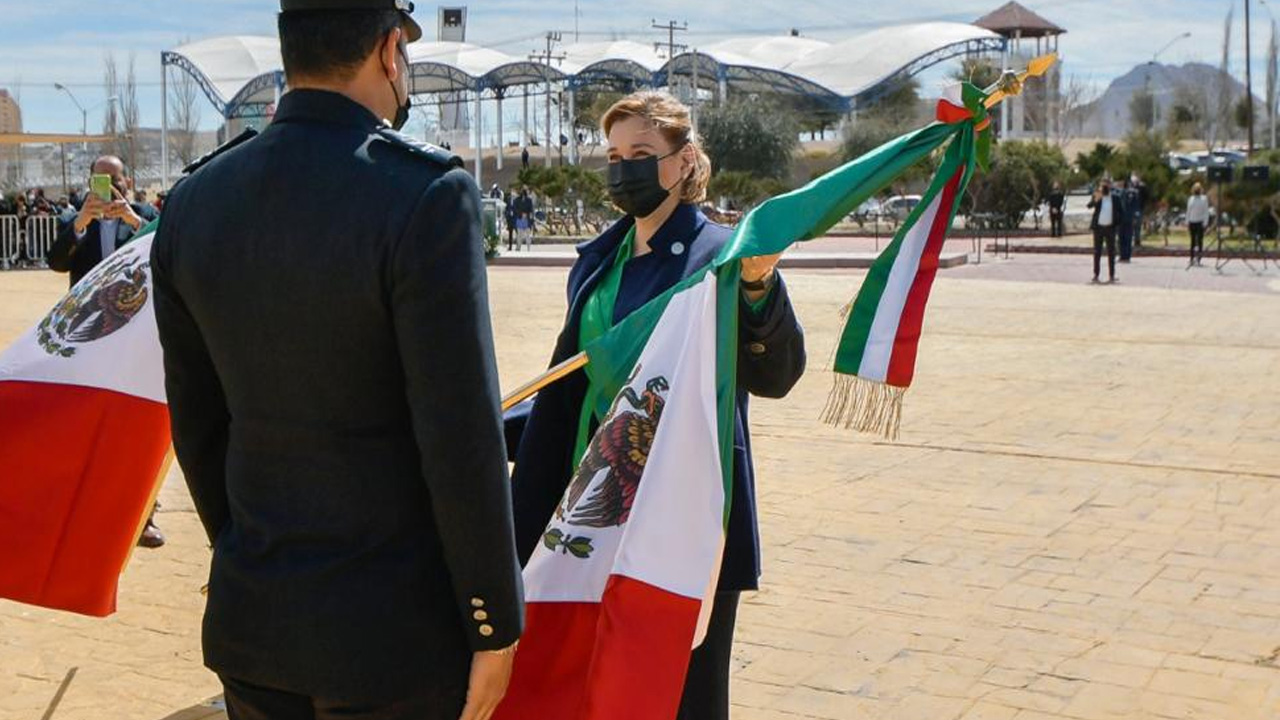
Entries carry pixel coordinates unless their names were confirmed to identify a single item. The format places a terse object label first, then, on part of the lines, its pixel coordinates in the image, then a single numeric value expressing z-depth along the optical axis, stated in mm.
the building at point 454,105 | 111562
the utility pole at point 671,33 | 83188
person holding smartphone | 7457
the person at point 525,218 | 43625
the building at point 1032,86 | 101250
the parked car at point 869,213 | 57125
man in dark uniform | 2367
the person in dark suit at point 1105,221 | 26297
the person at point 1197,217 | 31812
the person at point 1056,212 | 46844
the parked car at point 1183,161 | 66375
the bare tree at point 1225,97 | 98188
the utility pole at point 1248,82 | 71750
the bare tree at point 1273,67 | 97112
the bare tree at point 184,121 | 112875
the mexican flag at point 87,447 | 4293
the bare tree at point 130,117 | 103625
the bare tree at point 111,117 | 105688
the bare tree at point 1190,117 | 95875
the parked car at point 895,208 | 51281
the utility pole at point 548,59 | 96625
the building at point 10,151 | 86375
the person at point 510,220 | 43812
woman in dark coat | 3658
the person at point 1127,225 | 33656
